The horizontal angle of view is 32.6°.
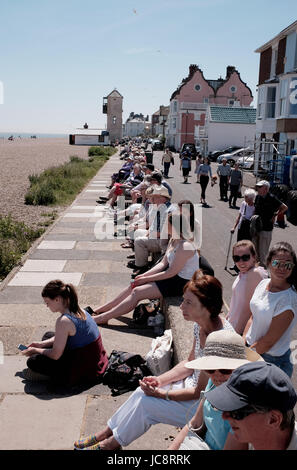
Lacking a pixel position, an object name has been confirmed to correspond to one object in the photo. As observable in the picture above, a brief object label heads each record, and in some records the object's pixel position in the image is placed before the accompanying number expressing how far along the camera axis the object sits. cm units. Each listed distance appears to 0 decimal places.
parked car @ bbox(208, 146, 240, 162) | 4884
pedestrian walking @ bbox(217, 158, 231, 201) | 1984
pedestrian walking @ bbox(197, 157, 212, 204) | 1847
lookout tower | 12475
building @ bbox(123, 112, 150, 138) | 19288
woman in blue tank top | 457
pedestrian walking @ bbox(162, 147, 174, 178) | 2905
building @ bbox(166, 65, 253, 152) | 7450
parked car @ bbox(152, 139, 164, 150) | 8099
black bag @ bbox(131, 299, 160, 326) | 630
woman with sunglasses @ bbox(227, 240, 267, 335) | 443
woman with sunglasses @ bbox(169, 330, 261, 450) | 265
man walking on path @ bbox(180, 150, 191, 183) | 2695
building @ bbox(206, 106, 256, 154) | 5462
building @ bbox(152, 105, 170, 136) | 11426
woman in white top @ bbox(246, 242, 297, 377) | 366
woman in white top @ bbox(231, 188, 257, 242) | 870
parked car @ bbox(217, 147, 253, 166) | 4238
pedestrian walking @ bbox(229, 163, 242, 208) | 1795
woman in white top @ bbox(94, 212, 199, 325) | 575
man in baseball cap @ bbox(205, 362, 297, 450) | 201
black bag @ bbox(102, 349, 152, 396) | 464
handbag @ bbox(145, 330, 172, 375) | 464
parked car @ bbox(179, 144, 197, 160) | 5185
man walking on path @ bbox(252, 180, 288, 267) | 830
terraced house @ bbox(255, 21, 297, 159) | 2786
